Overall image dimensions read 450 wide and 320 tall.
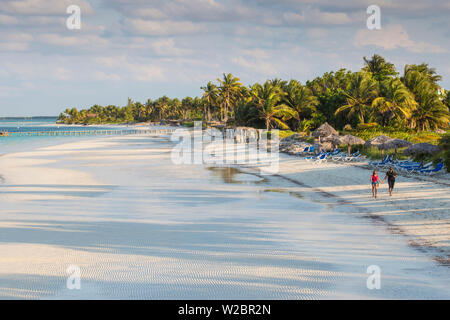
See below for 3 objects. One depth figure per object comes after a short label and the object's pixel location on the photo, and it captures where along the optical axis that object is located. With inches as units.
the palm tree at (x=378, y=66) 2338.2
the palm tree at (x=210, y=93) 3774.9
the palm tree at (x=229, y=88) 3351.4
